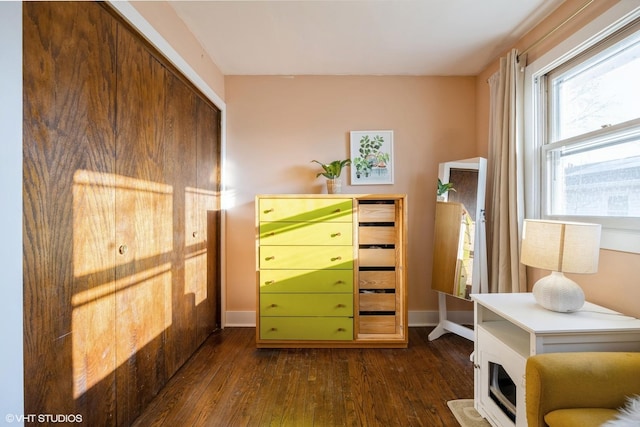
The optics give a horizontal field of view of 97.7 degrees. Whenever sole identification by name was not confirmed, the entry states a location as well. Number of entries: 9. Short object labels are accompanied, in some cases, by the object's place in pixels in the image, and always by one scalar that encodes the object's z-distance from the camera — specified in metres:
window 1.44
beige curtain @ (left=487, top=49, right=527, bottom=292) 2.04
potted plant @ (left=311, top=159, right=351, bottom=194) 2.62
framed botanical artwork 2.80
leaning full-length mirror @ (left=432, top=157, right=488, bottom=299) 2.35
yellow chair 1.01
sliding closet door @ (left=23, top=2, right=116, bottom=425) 0.98
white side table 1.18
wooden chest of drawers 2.34
